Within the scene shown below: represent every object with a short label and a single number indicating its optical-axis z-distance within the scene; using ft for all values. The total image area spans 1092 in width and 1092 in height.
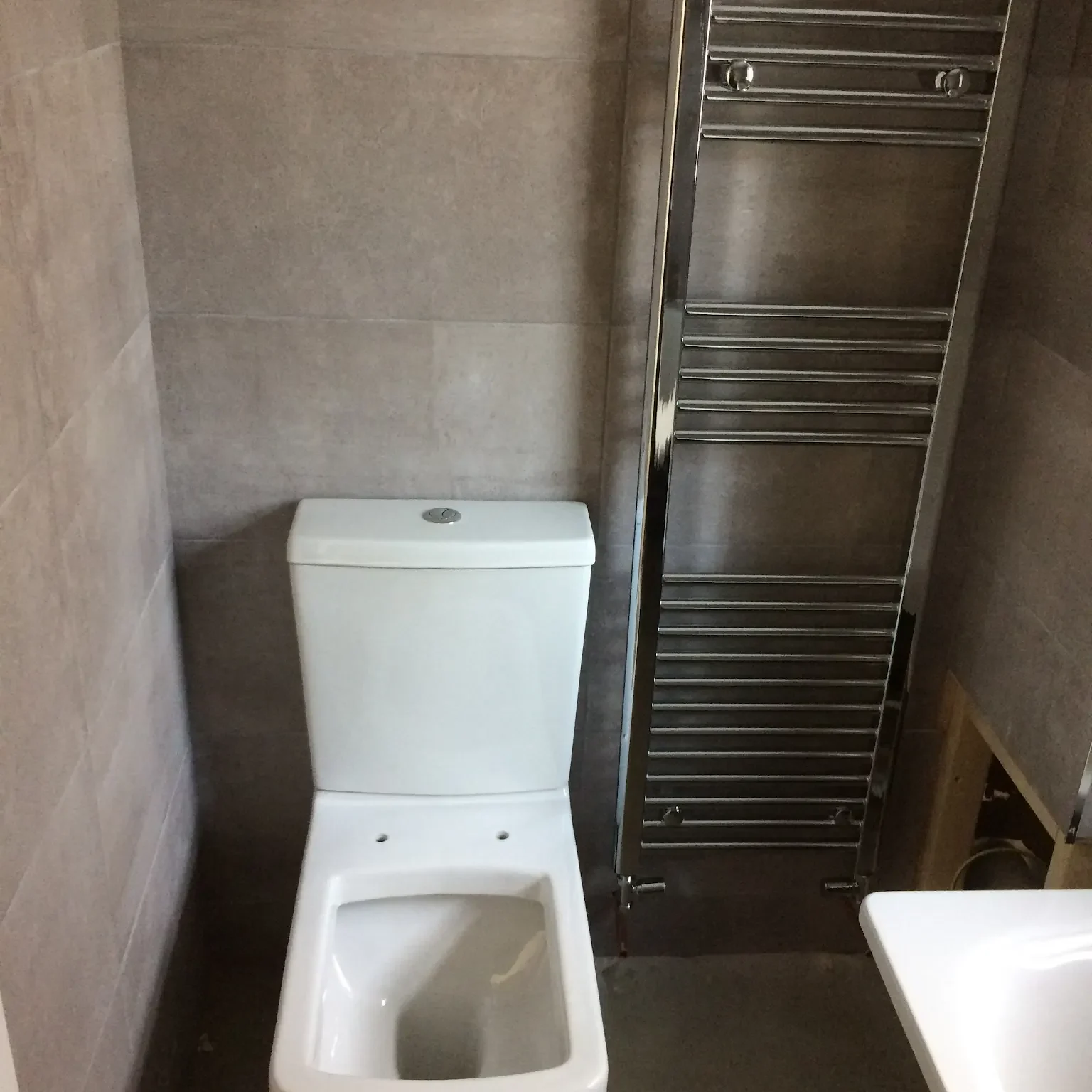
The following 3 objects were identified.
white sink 3.69
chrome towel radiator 4.93
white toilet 5.26
